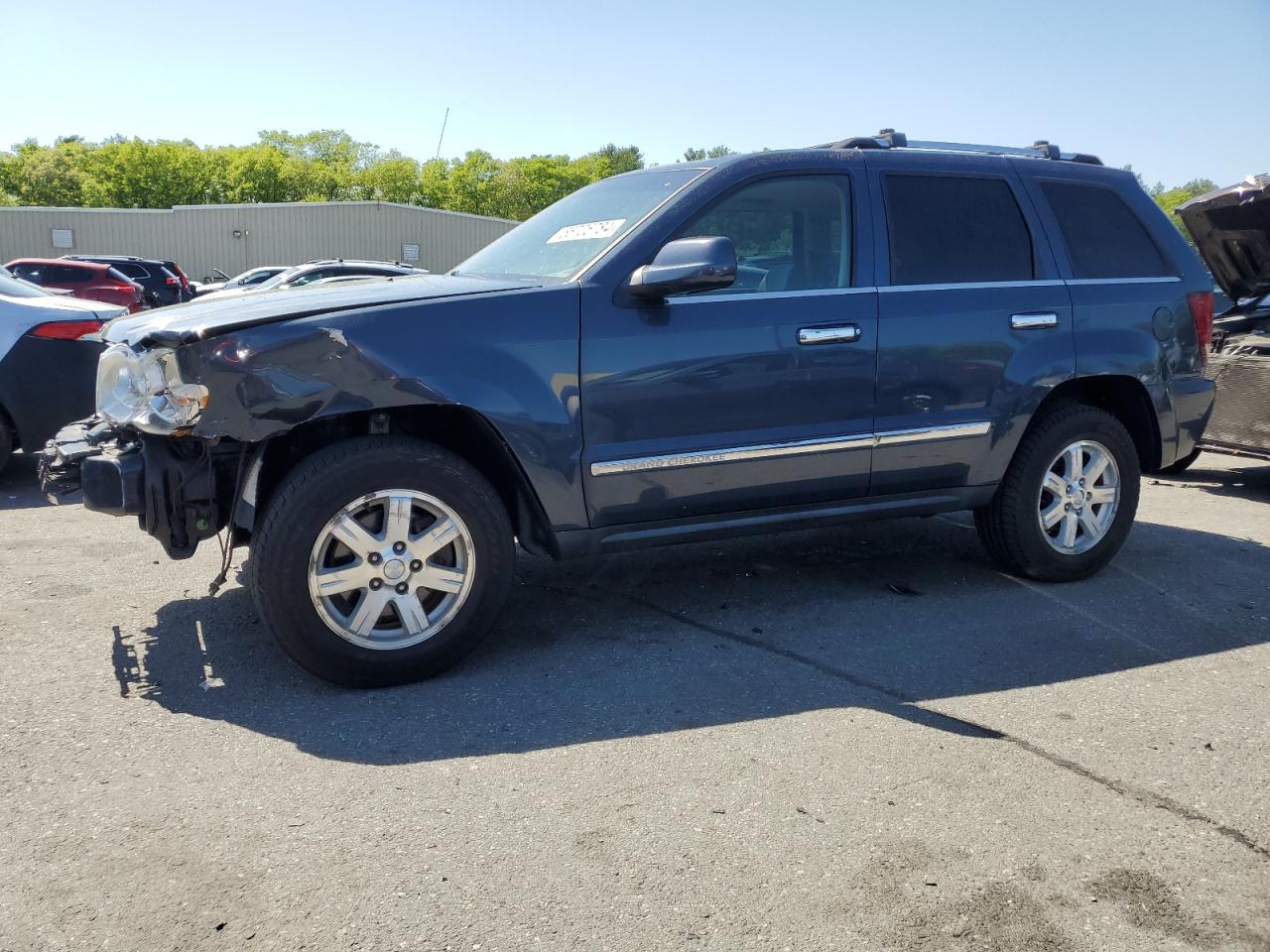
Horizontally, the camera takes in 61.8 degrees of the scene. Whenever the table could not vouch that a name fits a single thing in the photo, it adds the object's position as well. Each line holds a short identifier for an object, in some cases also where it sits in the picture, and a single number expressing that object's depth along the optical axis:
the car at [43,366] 6.58
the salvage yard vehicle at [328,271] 16.42
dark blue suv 3.58
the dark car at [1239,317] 7.18
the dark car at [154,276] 23.66
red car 20.69
